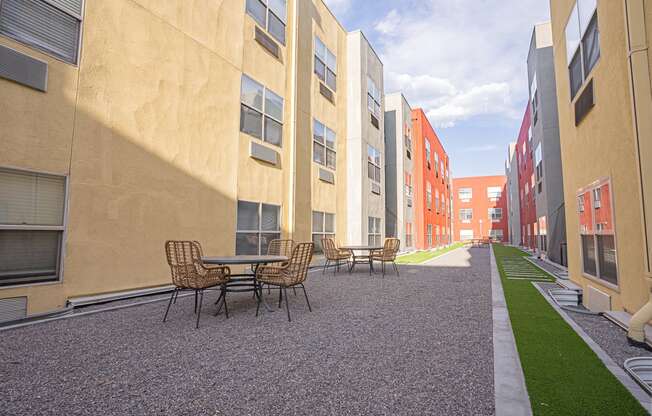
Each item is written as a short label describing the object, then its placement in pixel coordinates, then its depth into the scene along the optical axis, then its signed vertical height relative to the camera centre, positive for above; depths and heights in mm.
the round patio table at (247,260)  4172 -374
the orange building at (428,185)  22938 +3995
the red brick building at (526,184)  19781 +3573
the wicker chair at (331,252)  9102 -544
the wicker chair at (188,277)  3946 -552
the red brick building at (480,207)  46281 +3927
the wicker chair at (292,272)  4414 -558
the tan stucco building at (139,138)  4180 +1680
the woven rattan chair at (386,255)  8789 -597
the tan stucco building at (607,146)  3287 +1140
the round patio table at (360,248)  9188 -434
